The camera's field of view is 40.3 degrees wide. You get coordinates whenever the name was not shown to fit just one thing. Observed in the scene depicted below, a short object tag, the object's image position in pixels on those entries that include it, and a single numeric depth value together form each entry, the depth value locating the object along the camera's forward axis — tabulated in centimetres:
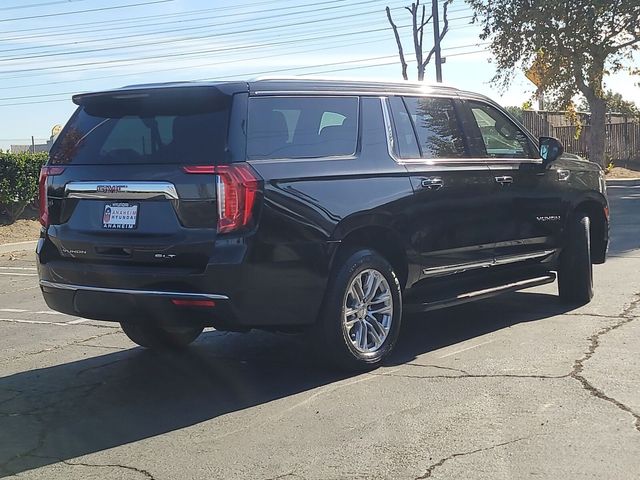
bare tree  3619
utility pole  3212
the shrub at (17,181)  1686
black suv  526
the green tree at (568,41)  2852
